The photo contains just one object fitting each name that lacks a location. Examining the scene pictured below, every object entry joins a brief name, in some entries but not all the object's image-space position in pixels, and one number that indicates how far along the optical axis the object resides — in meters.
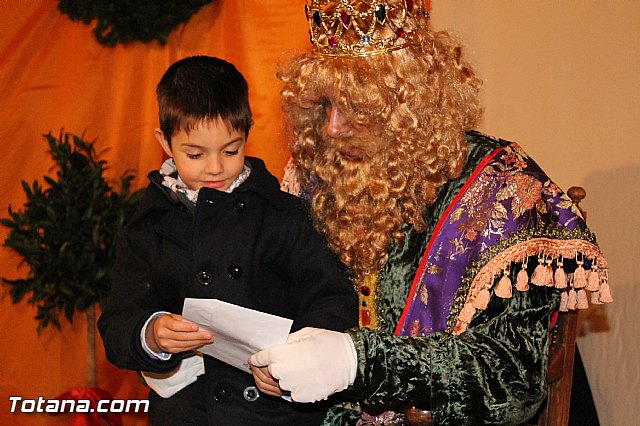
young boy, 2.05
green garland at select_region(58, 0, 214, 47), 3.99
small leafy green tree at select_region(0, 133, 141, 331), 3.99
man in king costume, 1.91
